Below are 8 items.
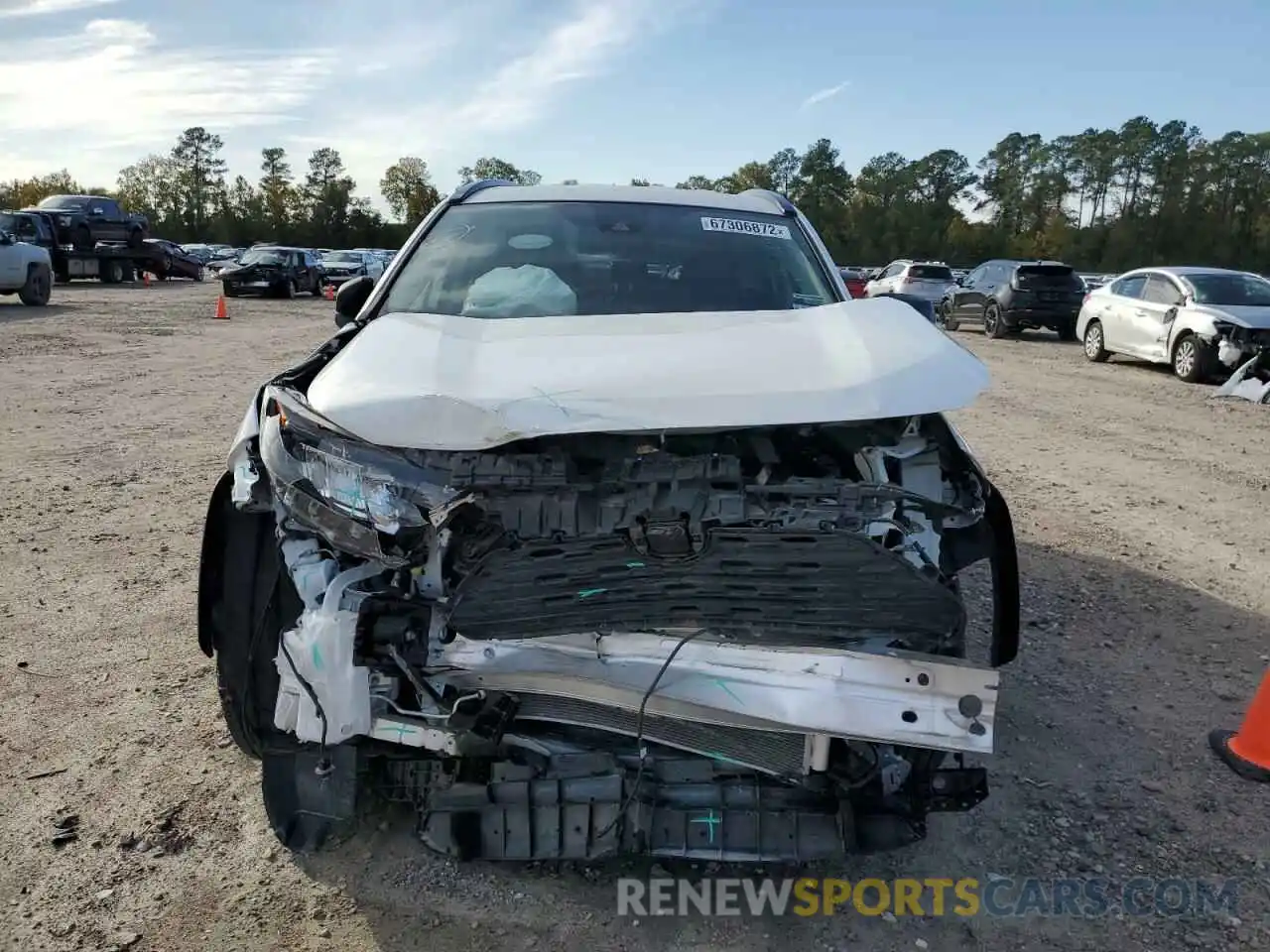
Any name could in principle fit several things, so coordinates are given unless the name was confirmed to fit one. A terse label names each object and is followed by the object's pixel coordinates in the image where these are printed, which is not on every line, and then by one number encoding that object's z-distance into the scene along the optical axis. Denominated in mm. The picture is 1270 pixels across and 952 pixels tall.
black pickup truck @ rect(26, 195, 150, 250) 26531
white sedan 11844
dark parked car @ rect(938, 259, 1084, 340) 18562
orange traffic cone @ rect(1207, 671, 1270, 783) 3004
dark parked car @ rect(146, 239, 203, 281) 31453
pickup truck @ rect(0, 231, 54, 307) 17875
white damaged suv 2045
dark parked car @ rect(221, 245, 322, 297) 27453
